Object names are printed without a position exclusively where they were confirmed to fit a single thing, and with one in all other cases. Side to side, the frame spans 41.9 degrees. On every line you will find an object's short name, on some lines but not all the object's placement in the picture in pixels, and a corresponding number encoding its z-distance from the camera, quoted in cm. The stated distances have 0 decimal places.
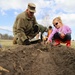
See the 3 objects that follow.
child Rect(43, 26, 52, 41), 295
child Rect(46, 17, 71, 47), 262
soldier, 301
